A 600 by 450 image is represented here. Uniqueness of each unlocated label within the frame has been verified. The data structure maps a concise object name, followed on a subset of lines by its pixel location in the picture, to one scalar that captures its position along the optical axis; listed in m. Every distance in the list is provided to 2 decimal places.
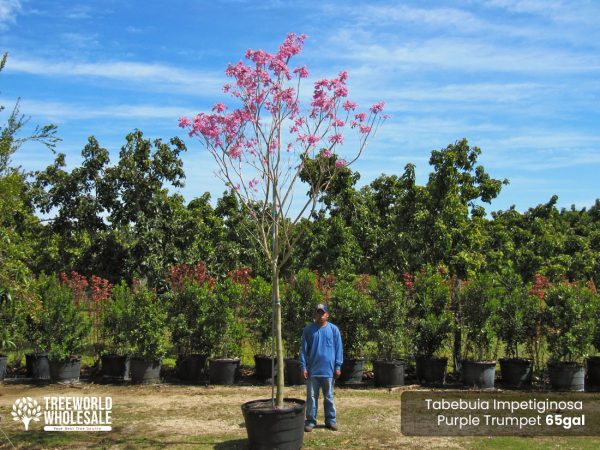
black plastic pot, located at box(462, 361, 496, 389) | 10.25
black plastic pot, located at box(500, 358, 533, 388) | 10.55
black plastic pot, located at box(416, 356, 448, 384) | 10.62
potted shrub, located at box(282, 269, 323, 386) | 11.12
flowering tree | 6.60
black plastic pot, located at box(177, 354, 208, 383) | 10.98
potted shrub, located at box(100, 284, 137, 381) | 10.82
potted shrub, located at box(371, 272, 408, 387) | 10.50
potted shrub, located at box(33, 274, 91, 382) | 10.73
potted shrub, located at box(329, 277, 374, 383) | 10.82
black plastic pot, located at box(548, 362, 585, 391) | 10.12
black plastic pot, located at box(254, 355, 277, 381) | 11.02
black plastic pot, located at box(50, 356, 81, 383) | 10.74
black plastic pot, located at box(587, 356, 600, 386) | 10.77
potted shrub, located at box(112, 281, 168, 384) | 10.59
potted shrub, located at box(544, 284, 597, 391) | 10.16
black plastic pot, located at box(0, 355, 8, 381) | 10.86
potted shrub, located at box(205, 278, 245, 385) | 10.78
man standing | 7.21
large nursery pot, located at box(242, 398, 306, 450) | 6.12
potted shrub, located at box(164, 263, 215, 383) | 10.96
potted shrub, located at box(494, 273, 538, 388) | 10.56
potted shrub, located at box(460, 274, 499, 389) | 10.28
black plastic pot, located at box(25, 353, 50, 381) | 11.05
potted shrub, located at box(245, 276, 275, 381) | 11.23
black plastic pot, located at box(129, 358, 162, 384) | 10.63
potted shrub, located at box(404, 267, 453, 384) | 10.66
